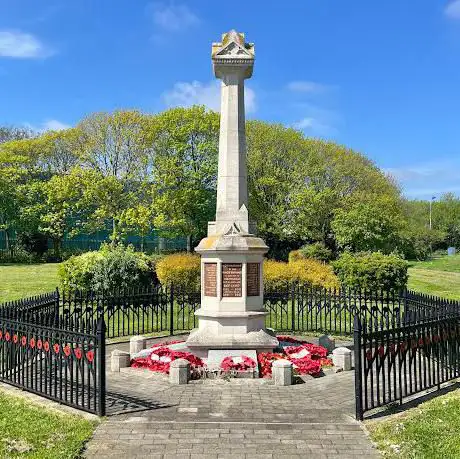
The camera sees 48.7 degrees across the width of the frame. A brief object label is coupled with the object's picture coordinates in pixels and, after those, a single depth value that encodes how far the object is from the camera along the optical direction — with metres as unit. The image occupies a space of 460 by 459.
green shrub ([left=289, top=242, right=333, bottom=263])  30.72
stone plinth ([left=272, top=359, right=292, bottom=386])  9.34
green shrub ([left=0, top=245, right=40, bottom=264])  41.94
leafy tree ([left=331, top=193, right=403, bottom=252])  34.12
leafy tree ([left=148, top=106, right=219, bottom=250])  35.22
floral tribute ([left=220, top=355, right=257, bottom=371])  9.77
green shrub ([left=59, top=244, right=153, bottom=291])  20.06
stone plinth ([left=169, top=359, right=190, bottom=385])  9.35
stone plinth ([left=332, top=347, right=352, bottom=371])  10.51
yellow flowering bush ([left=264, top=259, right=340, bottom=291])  20.94
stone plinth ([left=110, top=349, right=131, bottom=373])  10.35
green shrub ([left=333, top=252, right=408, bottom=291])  22.61
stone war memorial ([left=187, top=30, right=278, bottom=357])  10.77
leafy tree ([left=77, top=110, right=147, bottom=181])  36.66
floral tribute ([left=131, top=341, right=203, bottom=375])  10.01
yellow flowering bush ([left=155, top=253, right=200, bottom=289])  20.78
